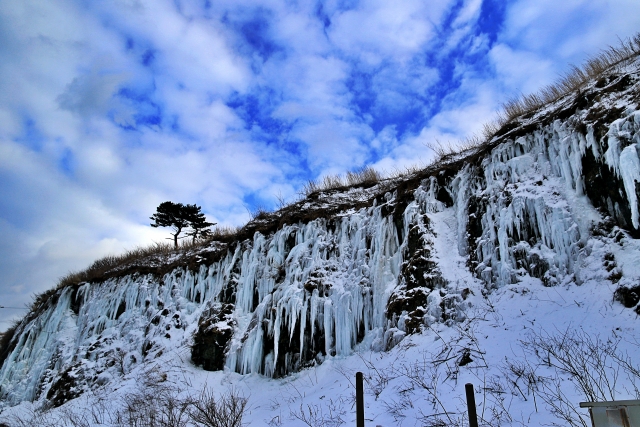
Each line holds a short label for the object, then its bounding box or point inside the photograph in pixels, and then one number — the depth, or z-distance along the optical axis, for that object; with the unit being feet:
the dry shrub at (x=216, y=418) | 21.70
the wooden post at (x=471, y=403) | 14.53
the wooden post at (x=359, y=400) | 17.90
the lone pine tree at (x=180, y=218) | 88.17
